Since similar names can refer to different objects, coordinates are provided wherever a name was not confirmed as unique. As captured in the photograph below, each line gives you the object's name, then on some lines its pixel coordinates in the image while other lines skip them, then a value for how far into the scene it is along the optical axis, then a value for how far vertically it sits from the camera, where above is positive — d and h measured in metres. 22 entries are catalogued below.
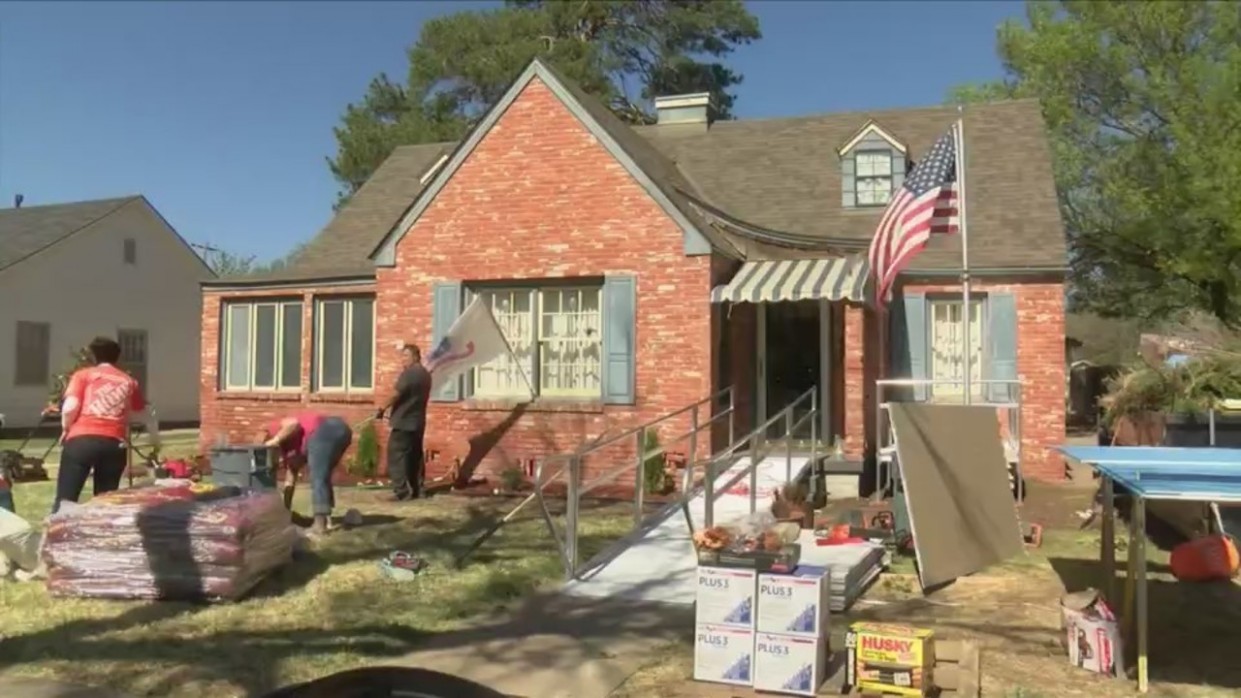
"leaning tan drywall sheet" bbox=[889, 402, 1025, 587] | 8.45 -0.96
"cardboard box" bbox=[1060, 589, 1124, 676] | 5.99 -1.50
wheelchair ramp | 8.11 -1.57
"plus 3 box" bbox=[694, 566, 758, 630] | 5.90 -1.24
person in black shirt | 12.26 -0.56
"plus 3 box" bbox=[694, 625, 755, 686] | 5.85 -1.55
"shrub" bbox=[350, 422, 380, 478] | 14.76 -1.17
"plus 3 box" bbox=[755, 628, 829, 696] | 5.70 -1.56
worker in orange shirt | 8.34 -0.42
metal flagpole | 10.36 +1.69
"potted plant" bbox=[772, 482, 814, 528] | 10.02 -1.26
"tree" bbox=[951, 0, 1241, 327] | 21.42 +5.45
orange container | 8.29 -1.44
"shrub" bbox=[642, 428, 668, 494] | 12.69 -1.21
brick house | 13.31 +1.06
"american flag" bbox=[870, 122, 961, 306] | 10.44 +1.65
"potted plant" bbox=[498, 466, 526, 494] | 13.64 -1.36
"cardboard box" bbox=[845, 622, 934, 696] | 5.47 -1.48
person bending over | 9.35 -0.62
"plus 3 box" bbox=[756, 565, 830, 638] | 5.76 -1.25
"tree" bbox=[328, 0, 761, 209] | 33.41 +10.28
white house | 27.34 +2.16
